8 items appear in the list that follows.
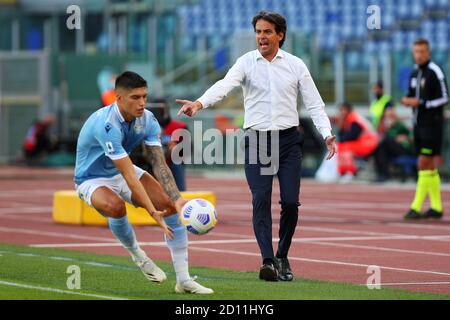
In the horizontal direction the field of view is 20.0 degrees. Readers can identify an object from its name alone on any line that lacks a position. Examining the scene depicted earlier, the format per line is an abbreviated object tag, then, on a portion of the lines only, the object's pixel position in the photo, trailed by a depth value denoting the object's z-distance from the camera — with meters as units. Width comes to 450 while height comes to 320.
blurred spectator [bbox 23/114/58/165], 38.12
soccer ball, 10.80
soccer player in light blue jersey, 10.68
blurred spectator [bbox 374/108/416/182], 30.08
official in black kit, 19.28
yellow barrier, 19.16
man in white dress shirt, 12.05
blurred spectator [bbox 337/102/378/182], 30.78
